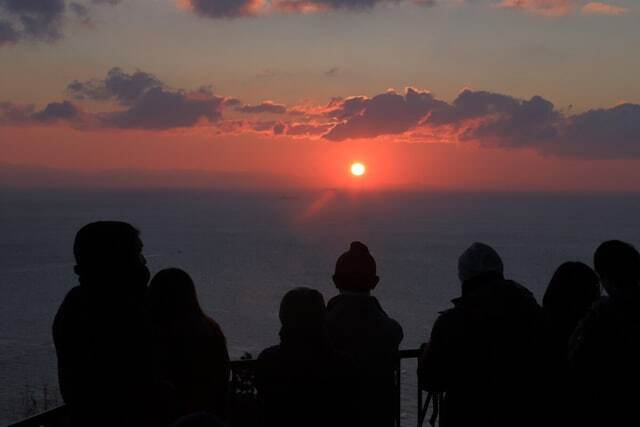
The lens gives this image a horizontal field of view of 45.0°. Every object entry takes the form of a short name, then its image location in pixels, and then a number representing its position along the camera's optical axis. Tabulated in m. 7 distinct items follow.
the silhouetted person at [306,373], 3.76
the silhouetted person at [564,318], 4.03
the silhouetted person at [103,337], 3.32
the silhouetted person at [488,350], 3.92
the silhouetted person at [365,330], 4.70
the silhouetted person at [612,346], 3.79
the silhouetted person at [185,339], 4.18
